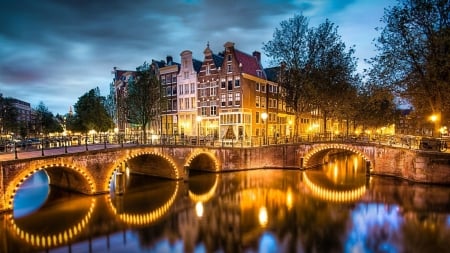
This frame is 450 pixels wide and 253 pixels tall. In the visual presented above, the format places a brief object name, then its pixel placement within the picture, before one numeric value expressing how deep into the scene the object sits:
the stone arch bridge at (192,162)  21.41
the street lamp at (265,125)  52.60
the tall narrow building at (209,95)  51.22
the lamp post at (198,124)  52.83
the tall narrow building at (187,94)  54.12
